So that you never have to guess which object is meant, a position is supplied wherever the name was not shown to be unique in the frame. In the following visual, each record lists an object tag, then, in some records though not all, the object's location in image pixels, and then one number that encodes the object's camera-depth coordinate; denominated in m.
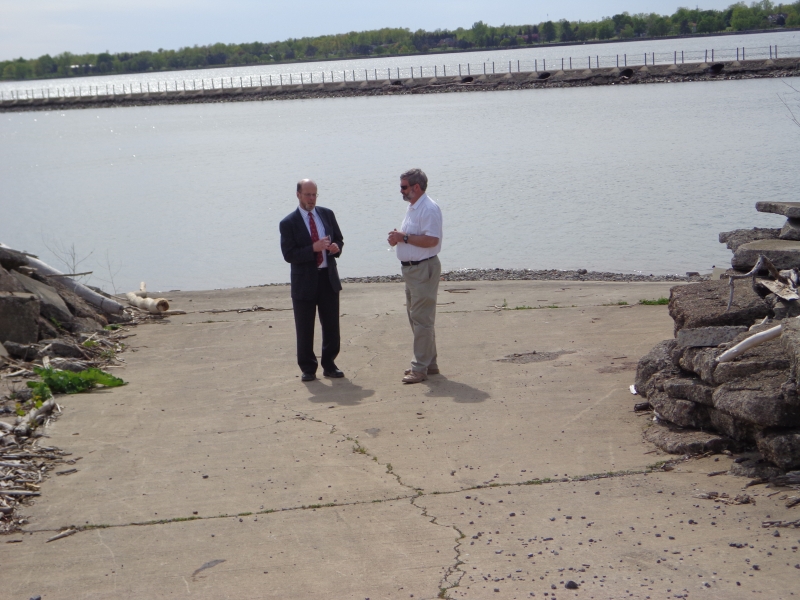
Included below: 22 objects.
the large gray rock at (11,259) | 11.16
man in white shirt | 7.88
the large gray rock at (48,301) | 10.72
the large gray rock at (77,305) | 11.30
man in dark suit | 8.28
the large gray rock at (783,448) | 5.16
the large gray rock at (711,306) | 6.79
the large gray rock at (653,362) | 6.86
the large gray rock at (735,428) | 5.65
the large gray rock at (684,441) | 5.80
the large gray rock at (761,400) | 5.18
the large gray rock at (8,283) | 10.31
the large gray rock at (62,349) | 9.64
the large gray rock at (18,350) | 9.50
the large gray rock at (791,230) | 7.97
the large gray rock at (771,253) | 7.44
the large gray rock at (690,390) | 5.90
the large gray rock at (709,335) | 6.31
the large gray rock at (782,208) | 7.91
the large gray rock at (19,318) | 9.74
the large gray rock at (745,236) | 8.45
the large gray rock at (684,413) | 6.04
